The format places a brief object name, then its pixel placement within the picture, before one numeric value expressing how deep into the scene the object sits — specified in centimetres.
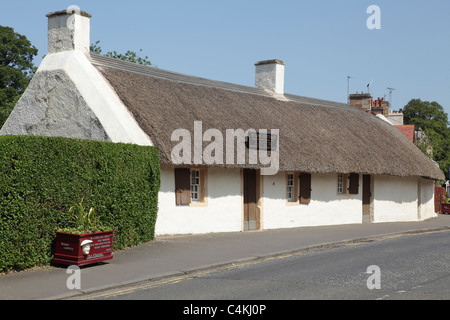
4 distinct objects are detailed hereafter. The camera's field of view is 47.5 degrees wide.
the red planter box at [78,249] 1041
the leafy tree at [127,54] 4156
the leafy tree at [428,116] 6991
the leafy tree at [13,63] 3925
